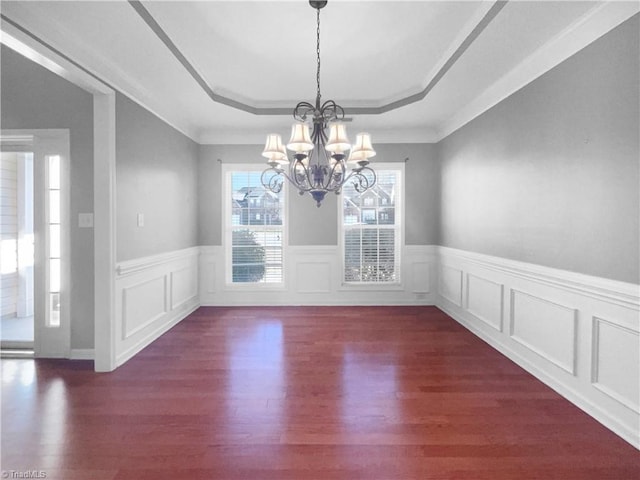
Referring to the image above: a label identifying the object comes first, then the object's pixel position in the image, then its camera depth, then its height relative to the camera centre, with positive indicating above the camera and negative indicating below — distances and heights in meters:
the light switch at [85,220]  2.88 +0.10
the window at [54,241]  3.00 -0.09
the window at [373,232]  4.98 +0.02
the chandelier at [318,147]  2.26 +0.60
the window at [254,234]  4.99 -0.03
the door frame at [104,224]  2.72 +0.06
